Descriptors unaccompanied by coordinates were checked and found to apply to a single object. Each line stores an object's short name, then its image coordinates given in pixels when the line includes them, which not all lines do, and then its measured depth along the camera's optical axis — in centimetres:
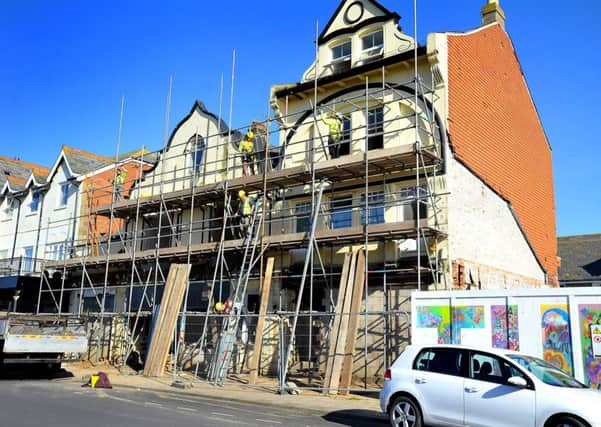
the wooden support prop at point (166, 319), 1769
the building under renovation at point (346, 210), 1582
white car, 741
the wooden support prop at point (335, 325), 1390
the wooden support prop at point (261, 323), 1529
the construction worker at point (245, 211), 1950
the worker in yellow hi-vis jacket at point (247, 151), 2022
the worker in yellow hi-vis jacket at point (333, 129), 1800
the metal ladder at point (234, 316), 1591
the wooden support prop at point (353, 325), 1384
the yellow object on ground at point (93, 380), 1511
